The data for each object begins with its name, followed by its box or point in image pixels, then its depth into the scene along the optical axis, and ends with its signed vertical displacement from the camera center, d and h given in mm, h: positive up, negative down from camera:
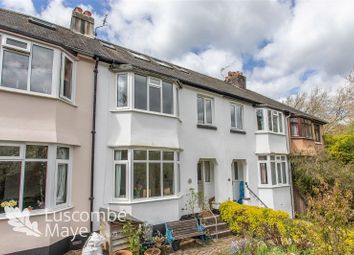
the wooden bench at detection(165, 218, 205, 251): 9784 -2554
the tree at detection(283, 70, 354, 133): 34406 +8123
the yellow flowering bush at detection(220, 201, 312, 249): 7914 -2269
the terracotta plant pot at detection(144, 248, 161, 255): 8242 -2706
